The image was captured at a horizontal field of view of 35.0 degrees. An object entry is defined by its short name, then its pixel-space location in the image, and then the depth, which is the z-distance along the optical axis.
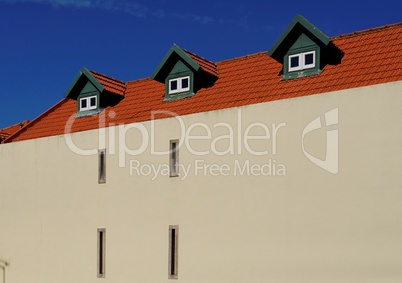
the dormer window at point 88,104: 25.91
